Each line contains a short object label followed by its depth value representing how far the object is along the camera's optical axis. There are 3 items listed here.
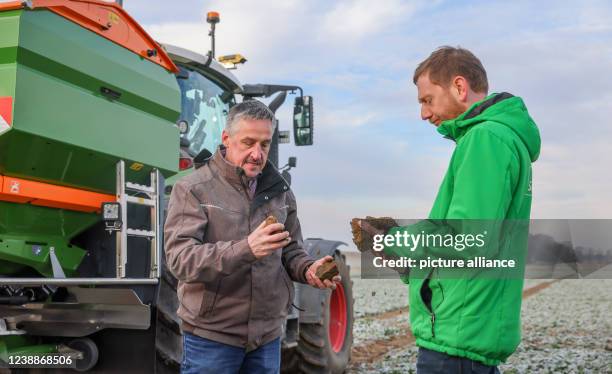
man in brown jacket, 2.92
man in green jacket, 2.36
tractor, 4.51
